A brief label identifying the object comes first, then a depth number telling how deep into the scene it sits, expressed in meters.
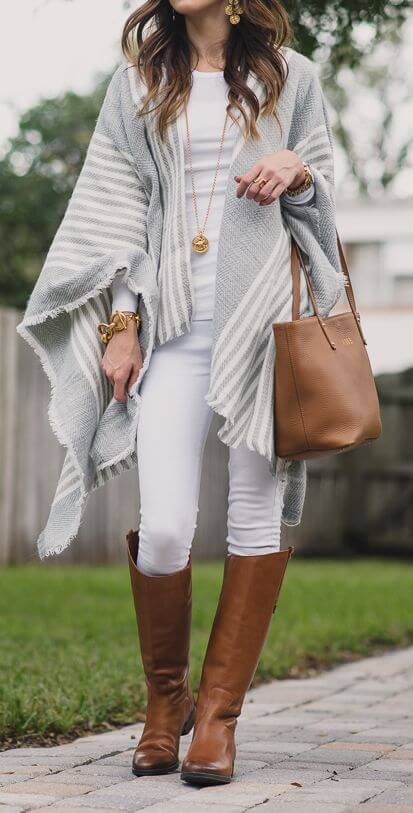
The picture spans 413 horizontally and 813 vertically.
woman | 5.05
